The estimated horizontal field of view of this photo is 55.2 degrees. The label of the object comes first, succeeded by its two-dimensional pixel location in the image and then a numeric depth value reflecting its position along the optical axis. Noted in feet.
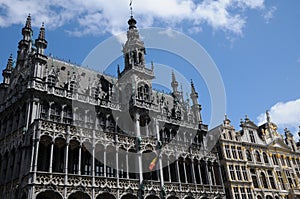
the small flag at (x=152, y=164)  111.02
